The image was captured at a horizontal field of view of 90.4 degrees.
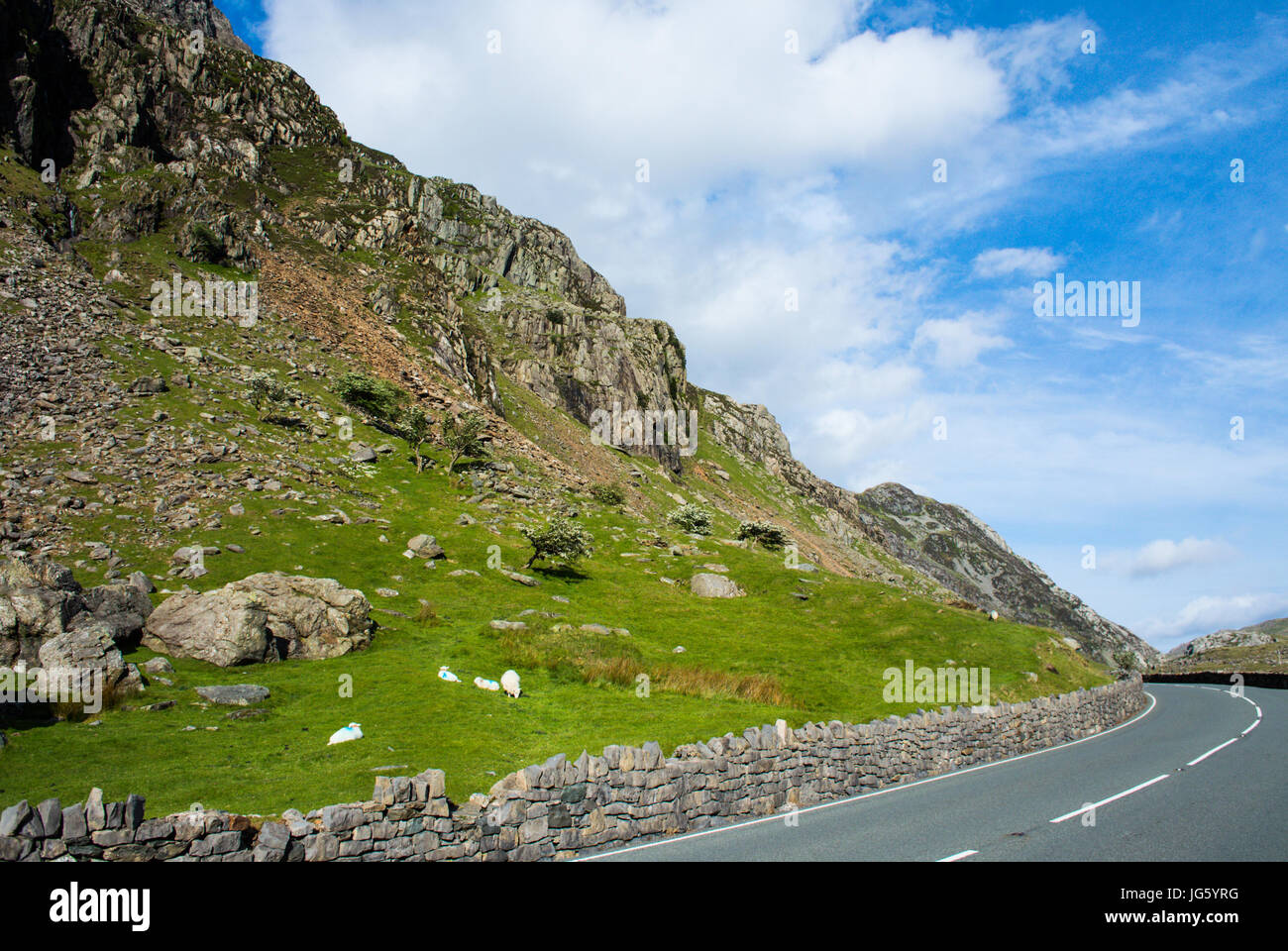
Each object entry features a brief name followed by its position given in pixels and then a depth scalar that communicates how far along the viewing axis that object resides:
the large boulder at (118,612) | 22.47
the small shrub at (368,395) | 59.78
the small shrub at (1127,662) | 101.28
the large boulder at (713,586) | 49.91
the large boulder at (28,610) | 18.67
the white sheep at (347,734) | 18.03
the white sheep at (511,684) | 24.88
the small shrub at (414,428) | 58.06
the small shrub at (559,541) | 46.50
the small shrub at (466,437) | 61.16
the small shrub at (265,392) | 51.34
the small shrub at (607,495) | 71.44
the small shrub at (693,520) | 74.25
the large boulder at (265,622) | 23.42
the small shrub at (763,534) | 74.62
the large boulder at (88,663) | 18.19
